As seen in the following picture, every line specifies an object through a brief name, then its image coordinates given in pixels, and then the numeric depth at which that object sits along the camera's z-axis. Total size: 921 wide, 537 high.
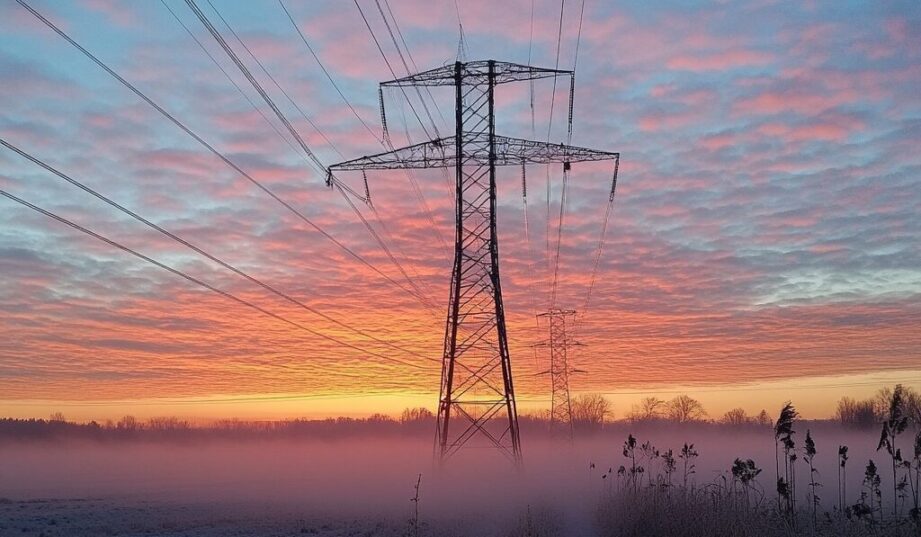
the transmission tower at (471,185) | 34.09
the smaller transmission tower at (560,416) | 72.00
